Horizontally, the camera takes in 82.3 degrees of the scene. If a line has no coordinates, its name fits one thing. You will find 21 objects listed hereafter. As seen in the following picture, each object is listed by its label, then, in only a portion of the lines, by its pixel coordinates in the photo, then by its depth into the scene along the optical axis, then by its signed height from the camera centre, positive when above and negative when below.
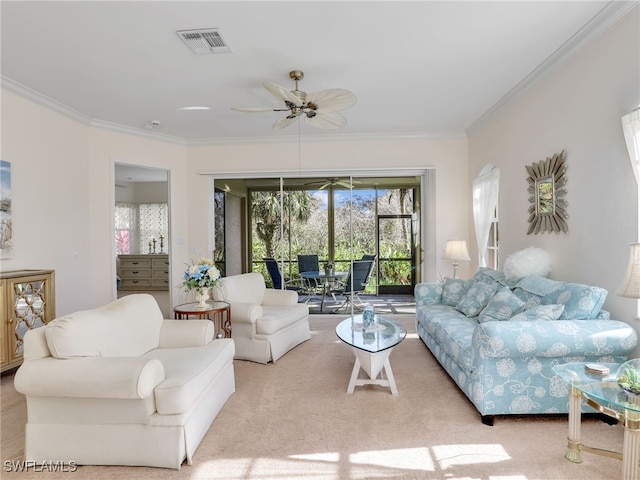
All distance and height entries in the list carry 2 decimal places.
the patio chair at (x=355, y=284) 5.89 -0.72
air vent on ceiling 2.85 +1.62
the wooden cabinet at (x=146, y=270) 8.76 -0.69
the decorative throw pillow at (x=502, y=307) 3.17 -0.61
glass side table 1.73 -0.85
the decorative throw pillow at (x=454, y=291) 4.20 -0.61
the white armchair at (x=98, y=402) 1.94 -0.89
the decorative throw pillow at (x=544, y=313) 2.62 -0.55
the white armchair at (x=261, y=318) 3.78 -0.85
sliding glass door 6.05 +0.28
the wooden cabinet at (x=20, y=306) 3.23 -0.60
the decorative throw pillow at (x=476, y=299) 3.63 -0.62
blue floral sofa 2.37 -0.74
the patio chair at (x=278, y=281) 5.99 -0.67
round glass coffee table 2.91 -0.89
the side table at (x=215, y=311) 3.49 -0.68
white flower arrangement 3.59 -0.36
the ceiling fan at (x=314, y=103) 3.12 +1.25
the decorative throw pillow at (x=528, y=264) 3.49 -0.26
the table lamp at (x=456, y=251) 4.90 -0.17
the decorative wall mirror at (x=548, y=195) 3.28 +0.41
